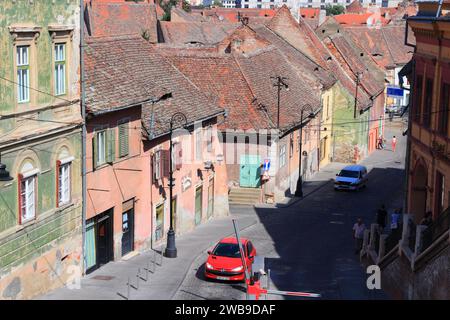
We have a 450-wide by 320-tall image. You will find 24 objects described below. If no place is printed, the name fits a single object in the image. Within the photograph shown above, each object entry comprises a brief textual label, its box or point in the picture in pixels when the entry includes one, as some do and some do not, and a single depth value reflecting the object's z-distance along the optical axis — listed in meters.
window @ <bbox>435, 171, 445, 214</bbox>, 28.70
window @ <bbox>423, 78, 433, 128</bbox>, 30.39
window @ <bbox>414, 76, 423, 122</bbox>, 31.88
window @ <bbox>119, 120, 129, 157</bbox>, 31.07
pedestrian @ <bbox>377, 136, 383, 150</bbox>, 74.12
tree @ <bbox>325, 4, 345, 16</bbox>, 193.93
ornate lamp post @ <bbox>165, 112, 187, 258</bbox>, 32.19
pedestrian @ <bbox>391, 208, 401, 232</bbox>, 29.19
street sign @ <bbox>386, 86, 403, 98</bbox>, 71.46
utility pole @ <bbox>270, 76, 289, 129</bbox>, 46.97
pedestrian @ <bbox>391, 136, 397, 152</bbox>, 71.19
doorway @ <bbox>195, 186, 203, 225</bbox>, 39.78
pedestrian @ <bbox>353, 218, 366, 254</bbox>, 34.19
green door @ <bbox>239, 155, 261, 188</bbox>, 46.50
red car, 28.61
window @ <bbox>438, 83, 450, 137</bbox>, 28.16
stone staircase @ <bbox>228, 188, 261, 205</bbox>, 46.84
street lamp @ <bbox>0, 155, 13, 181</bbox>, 22.67
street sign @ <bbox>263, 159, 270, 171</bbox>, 45.97
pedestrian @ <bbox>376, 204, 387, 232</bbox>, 37.28
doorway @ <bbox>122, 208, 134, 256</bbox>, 31.70
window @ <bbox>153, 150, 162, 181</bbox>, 34.09
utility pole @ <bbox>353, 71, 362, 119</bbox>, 63.50
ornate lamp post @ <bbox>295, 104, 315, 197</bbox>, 49.64
